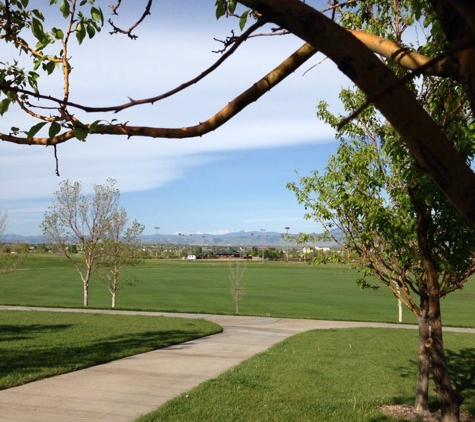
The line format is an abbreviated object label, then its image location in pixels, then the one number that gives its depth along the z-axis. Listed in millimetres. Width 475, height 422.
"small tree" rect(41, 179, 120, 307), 29188
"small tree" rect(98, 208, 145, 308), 29781
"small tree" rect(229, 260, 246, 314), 32247
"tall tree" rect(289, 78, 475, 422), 6348
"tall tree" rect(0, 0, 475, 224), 1694
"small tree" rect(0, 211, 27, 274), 30672
